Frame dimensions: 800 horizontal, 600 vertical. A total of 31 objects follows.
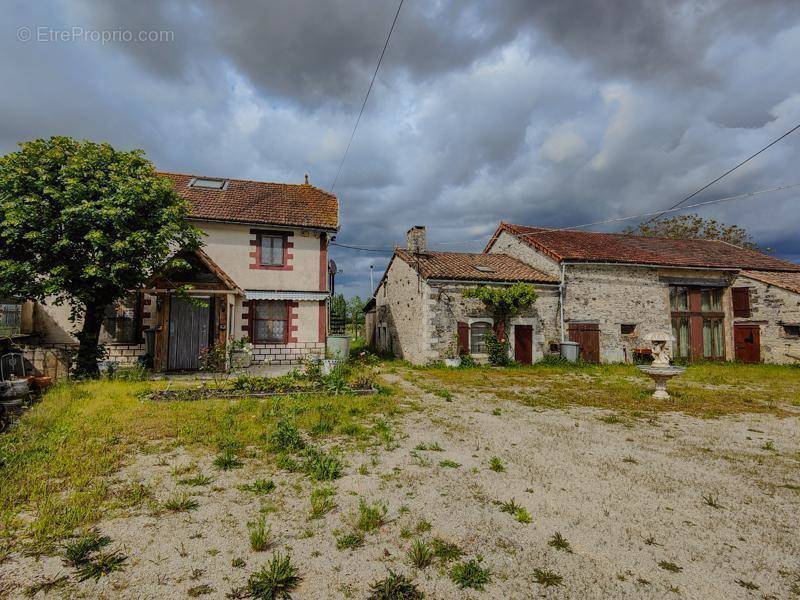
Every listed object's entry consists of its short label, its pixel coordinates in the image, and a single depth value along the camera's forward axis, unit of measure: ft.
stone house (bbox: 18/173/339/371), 40.52
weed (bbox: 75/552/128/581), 8.68
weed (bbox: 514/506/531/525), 11.35
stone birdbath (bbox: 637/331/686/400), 30.48
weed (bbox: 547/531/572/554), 10.08
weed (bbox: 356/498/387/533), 10.89
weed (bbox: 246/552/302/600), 8.20
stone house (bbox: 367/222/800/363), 55.85
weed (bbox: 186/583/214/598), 8.18
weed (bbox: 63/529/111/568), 9.16
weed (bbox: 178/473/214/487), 13.64
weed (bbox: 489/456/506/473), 15.41
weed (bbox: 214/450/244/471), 15.26
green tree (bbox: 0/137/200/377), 28.84
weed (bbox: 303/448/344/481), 14.35
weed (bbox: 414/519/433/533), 10.80
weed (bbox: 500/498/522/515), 12.00
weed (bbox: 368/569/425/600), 8.15
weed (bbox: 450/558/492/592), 8.59
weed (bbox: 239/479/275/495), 13.24
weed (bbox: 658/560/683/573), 9.22
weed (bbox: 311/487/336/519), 11.66
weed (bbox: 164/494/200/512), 11.79
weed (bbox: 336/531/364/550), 10.02
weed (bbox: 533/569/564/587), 8.69
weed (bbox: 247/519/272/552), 9.74
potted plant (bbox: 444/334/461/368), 52.49
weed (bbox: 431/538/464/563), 9.59
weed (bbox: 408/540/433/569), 9.27
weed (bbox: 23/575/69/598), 8.13
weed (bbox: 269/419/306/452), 17.38
